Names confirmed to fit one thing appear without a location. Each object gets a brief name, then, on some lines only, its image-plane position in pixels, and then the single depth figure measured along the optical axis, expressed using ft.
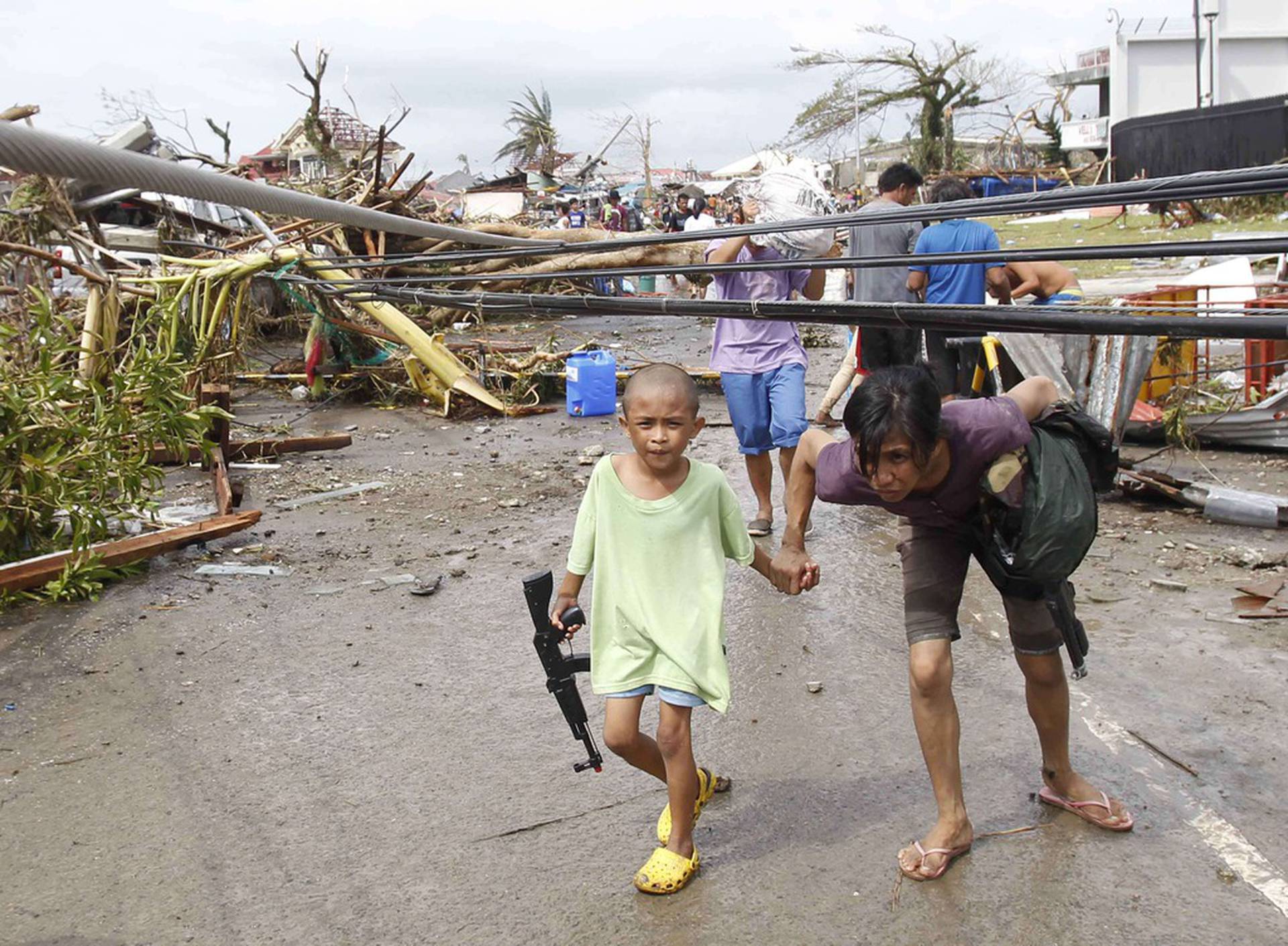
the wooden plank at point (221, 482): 23.63
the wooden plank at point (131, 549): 18.72
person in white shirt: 42.52
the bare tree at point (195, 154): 45.55
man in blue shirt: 21.70
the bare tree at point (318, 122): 45.93
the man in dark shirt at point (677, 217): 86.63
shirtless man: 22.77
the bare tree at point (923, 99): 158.30
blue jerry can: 34.81
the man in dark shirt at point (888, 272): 23.04
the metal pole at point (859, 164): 149.73
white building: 143.02
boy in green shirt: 10.45
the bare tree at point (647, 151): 126.21
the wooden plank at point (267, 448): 28.86
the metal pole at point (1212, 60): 125.98
